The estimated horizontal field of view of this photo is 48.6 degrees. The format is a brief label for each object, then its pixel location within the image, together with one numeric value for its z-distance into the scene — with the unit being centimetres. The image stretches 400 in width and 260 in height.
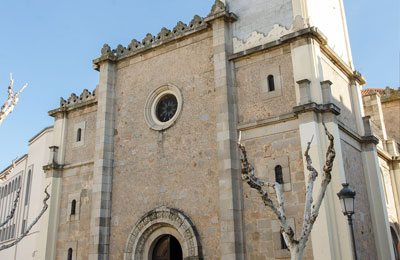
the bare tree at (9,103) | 902
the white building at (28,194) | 2417
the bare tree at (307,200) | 775
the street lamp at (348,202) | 949
